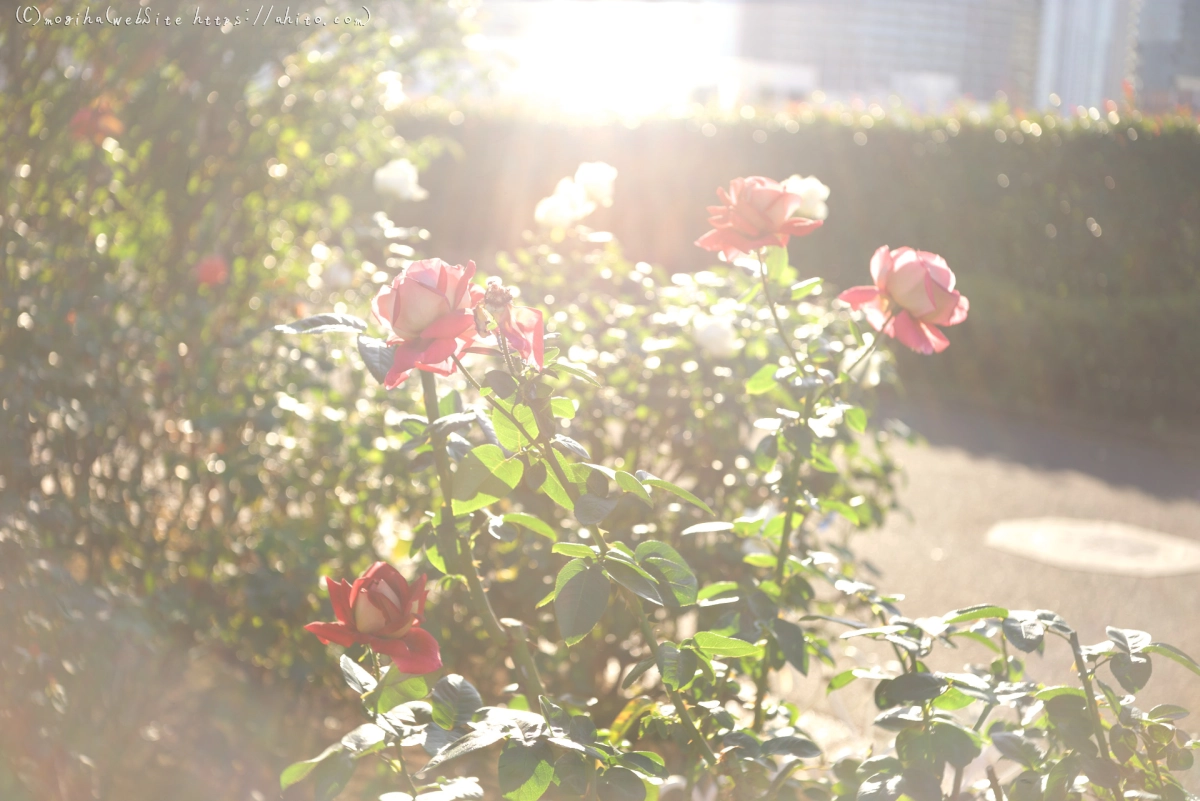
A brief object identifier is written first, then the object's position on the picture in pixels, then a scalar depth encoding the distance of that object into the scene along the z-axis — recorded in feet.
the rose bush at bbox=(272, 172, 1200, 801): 3.85
